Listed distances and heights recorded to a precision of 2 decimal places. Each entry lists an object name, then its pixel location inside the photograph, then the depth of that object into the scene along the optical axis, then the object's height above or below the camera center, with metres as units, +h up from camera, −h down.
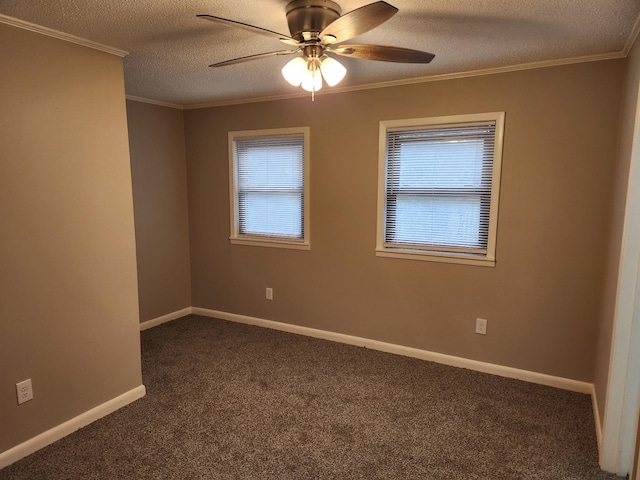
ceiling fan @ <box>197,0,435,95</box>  1.69 +0.65
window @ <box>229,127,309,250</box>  3.80 +0.01
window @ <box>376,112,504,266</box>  2.99 +0.01
